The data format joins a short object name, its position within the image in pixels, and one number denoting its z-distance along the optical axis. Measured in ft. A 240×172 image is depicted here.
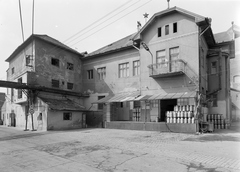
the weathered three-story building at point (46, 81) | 70.54
